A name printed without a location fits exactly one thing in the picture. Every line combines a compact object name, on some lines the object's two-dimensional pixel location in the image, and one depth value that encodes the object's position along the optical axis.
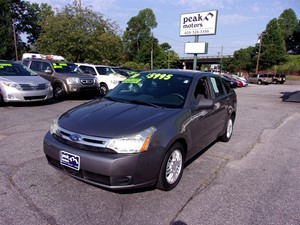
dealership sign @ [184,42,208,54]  21.41
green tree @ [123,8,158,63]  79.69
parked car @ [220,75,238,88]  28.47
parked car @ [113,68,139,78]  16.37
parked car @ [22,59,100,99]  11.49
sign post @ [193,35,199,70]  21.99
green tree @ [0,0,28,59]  52.19
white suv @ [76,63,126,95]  14.03
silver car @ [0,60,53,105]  8.95
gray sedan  2.96
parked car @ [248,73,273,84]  39.62
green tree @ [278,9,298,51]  89.56
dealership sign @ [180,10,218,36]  21.63
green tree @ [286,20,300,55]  86.44
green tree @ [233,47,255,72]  67.38
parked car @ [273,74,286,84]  42.12
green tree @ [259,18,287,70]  62.56
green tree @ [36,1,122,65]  24.11
